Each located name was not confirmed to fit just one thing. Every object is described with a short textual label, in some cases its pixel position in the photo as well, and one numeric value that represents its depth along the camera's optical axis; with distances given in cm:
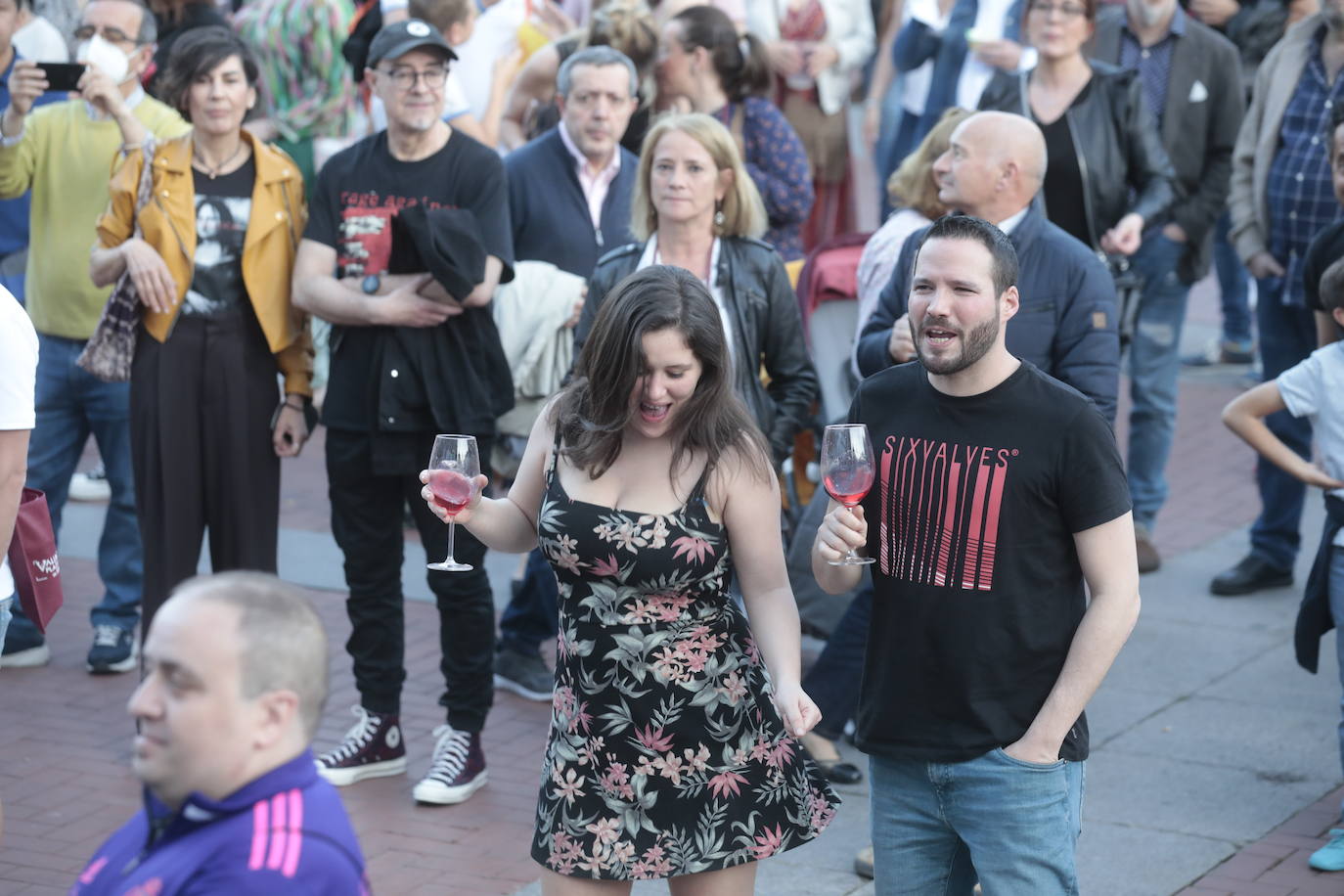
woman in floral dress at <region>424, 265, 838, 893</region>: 757
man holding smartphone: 1376
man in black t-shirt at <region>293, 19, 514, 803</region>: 1146
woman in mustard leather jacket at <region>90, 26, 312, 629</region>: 1173
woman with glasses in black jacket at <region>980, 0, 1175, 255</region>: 1460
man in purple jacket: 475
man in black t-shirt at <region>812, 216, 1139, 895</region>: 710
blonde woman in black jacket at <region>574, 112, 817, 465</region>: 1134
